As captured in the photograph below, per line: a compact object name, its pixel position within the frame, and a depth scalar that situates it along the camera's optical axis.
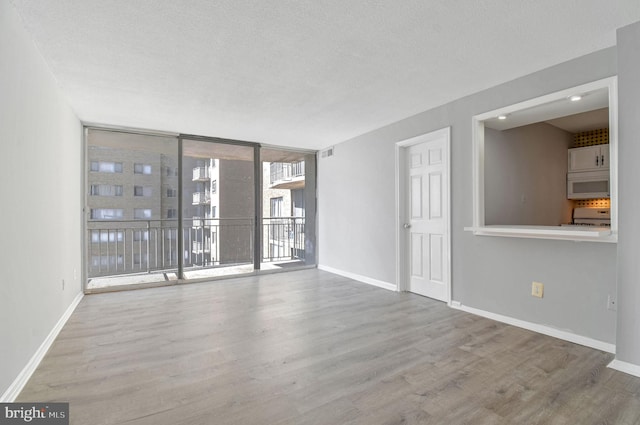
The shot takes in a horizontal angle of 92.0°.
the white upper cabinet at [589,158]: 4.57
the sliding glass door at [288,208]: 6.47
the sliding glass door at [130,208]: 4.68
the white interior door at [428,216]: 3.91
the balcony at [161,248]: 5.01
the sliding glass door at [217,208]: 5.29
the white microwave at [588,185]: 4.58
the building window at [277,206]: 6.83
